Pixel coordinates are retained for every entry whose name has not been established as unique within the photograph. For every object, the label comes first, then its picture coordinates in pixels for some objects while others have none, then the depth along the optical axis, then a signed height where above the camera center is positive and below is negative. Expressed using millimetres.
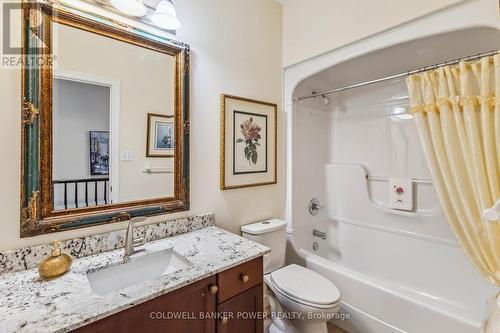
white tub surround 1463 -183
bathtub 1434 -902
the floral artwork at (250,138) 1846 +218
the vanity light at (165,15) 1286 +822
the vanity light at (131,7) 1213 +828
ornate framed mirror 1041 +229
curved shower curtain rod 1291 +596
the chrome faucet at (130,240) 1149 -364
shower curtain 1156 +91
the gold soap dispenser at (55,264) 922 -393
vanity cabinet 826 -579
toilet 1406 -793
